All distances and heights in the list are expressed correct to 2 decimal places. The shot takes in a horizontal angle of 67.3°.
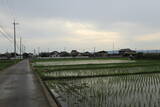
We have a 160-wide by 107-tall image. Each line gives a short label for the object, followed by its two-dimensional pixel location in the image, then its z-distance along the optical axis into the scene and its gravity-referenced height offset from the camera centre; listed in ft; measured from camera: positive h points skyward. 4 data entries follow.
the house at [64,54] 253.63 -1.53
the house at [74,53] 237.66 +0.47
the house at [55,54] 261.83 -1.44
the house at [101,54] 213.69 -1.71
